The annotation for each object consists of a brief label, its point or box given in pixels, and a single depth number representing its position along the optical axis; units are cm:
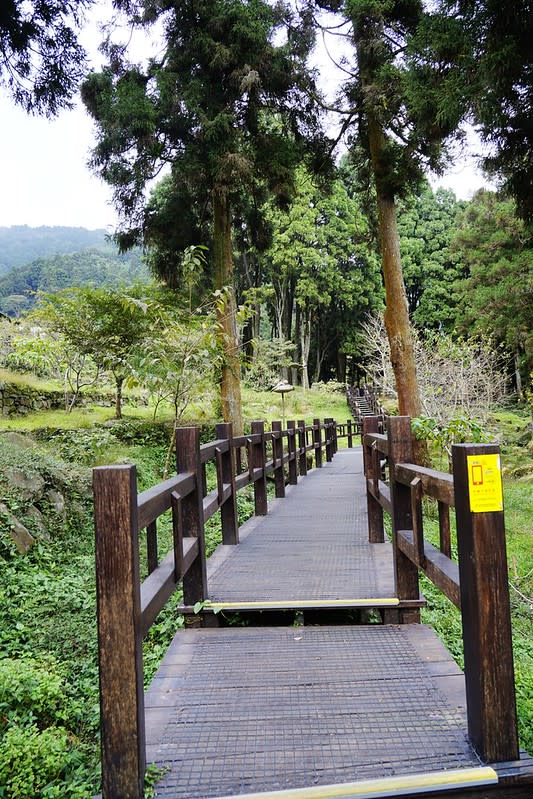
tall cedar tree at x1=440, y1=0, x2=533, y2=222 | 415
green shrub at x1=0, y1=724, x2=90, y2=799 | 194
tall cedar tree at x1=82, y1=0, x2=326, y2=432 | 854
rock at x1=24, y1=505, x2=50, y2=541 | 457
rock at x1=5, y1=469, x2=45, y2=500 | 484
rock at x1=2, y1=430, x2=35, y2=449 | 673
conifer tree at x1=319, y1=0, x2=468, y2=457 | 729
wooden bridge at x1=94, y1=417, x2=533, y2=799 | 154
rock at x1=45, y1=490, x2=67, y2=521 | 507
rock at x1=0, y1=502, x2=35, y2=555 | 422
